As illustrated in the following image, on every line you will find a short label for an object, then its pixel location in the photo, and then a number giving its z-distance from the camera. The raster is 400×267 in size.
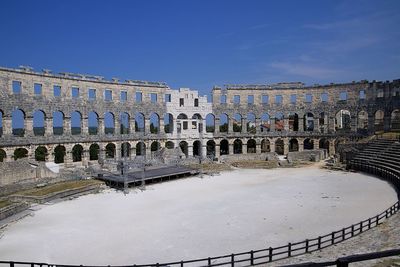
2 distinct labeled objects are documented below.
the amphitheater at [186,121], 37.75
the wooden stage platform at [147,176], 32.03
